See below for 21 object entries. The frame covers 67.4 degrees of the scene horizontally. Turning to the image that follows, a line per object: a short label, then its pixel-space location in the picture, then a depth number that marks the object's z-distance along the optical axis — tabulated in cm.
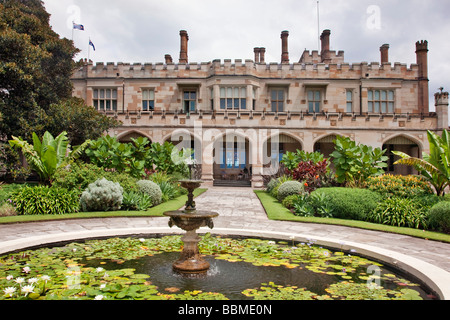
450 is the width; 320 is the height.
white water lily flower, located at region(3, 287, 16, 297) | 372
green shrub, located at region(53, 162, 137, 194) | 1252
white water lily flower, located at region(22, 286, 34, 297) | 377
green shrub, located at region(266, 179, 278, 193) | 1977
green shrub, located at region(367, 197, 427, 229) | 980
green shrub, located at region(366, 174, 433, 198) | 1092
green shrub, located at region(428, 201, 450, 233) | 898
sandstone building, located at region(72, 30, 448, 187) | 2791
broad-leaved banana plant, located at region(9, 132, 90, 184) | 1288
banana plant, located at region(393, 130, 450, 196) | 1100
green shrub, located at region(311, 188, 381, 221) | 1084
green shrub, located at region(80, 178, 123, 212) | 1151
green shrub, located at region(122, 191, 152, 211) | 1228
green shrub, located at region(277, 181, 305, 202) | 1506
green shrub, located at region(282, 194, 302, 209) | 1319
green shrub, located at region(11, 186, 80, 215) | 1091
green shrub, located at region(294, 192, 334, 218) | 1159
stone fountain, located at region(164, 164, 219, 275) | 525
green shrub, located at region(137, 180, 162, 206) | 1346
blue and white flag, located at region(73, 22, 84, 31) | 2544
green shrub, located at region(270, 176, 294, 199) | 1772
